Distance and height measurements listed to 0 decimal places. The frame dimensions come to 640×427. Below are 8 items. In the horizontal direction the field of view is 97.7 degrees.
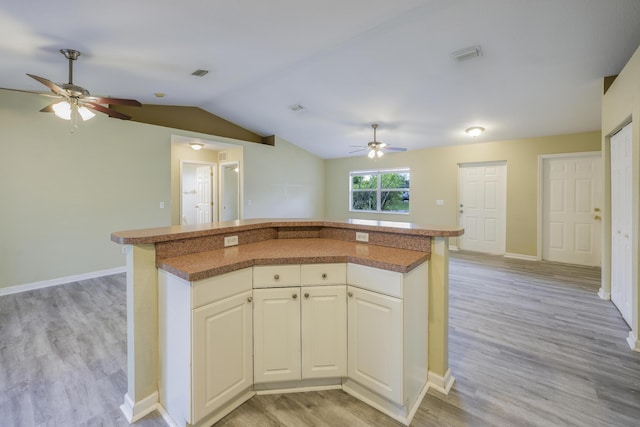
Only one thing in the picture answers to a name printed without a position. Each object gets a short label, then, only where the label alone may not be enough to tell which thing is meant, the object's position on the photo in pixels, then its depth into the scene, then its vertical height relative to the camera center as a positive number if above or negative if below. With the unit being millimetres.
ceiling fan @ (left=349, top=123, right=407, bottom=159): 4973 +1143
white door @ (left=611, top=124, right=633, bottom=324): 2611 -94
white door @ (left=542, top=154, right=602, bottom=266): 4656 +47
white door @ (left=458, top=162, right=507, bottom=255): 5527 +118
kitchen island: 1491 -473
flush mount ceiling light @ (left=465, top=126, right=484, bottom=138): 4836 +1413
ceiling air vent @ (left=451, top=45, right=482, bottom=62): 2910 +1694
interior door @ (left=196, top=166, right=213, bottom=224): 6925 +460
